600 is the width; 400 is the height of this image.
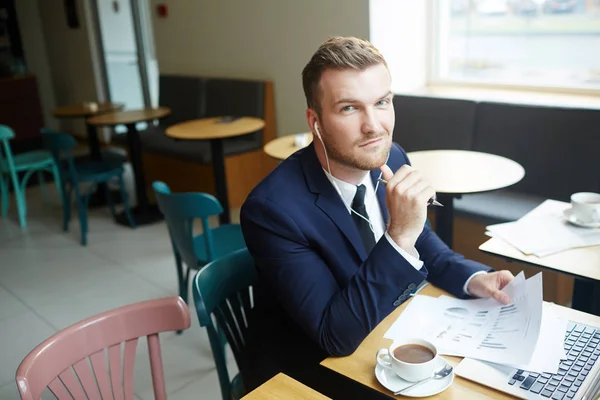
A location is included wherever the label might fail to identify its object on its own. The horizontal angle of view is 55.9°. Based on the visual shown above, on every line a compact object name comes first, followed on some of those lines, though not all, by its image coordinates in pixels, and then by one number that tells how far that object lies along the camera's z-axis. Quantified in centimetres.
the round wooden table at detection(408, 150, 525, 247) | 225
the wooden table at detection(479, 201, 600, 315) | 150
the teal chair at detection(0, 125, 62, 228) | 437
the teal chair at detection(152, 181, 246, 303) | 234
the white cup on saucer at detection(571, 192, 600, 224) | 171
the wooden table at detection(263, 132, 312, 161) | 307
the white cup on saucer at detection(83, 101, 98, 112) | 512
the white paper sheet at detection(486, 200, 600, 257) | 164
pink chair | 117
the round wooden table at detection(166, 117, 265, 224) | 365
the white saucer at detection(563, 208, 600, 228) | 173
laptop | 96
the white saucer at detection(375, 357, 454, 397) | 98
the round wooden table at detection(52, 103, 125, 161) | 498
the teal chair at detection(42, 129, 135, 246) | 393
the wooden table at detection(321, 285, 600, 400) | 98
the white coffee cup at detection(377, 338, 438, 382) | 99
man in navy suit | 114
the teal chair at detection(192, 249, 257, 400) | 146
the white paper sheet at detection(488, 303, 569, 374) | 102
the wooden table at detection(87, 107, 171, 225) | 446
